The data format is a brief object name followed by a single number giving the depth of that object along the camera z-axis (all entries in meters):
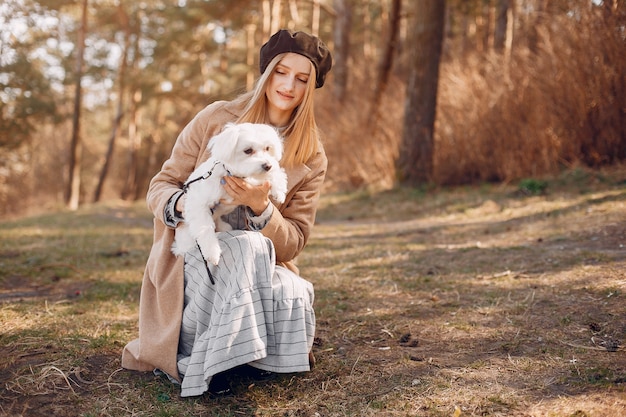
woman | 2.61
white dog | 2.66
